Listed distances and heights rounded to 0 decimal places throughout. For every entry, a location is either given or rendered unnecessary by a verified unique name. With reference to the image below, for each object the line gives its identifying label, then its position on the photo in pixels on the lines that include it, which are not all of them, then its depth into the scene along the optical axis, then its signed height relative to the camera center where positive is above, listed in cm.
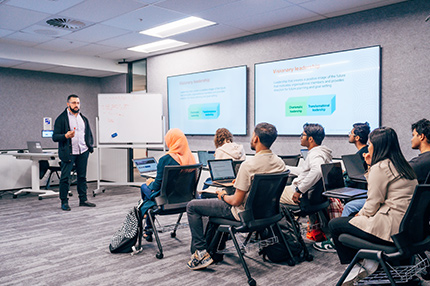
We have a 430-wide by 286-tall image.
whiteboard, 697 +8
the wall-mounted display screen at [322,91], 473 +44
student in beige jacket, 216 -42
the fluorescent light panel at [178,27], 540 +150
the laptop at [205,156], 476 -44
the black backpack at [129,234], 339 -104
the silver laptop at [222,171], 340 -46
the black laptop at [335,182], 286 -53
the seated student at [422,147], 272 -21
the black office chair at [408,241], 203 -71
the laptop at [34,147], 668 -42
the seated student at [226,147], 414 -29
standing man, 538 -32
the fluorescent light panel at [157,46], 664 +146
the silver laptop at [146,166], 378 -46
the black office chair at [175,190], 327 -63
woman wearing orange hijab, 336 -34
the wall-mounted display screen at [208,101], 614 +40
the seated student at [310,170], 327 -44
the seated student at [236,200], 272 -59
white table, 638 -84
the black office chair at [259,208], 264 -66
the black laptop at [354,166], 338 -41
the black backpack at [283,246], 313 -108
